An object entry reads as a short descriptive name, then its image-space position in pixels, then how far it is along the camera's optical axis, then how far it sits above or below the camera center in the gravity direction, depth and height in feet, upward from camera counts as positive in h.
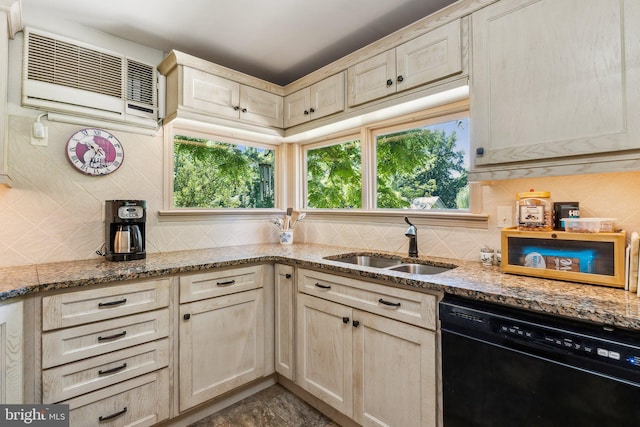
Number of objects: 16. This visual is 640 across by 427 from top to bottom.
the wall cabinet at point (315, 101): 7.05 +2.81
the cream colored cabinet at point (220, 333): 5.78 -2.30
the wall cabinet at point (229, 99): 6.85 +2.81
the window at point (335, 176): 8.44 +1.16
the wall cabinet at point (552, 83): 3.78 +1.79
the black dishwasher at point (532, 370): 3.01 -1.67
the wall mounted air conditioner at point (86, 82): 5.83 +2.76
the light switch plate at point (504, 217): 5.53 -0.02
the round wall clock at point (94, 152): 6.31 +1.38
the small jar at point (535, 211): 4.71 +0.07
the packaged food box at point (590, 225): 4.21 -0.13
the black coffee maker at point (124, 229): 6.12 -0.22
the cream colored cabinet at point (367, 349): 4.51 -2.20
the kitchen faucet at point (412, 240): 6.51 -0.49
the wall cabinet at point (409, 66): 5.21 +2.78
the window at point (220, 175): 8.01 +1.19
